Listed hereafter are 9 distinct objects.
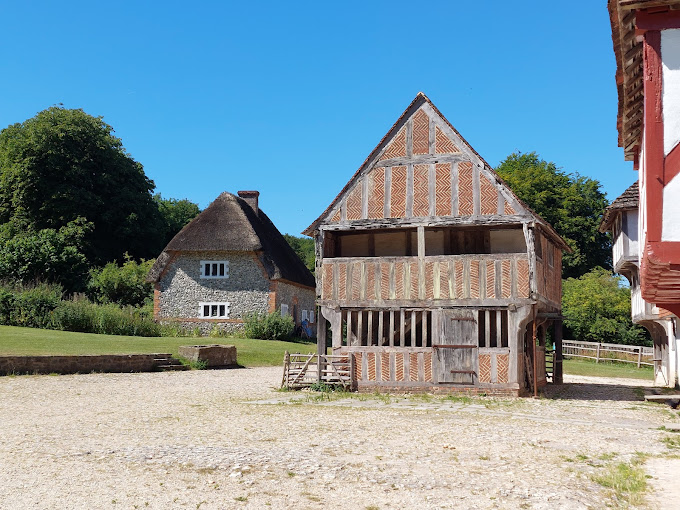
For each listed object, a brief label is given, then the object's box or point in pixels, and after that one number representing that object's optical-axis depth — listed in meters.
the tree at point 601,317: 37.72
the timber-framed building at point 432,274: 17.11
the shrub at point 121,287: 41.12
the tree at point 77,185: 49.12
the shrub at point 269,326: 34.97
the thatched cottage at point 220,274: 36.38
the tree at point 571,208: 50.53
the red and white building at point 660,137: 5.67
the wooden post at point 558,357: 22.73
